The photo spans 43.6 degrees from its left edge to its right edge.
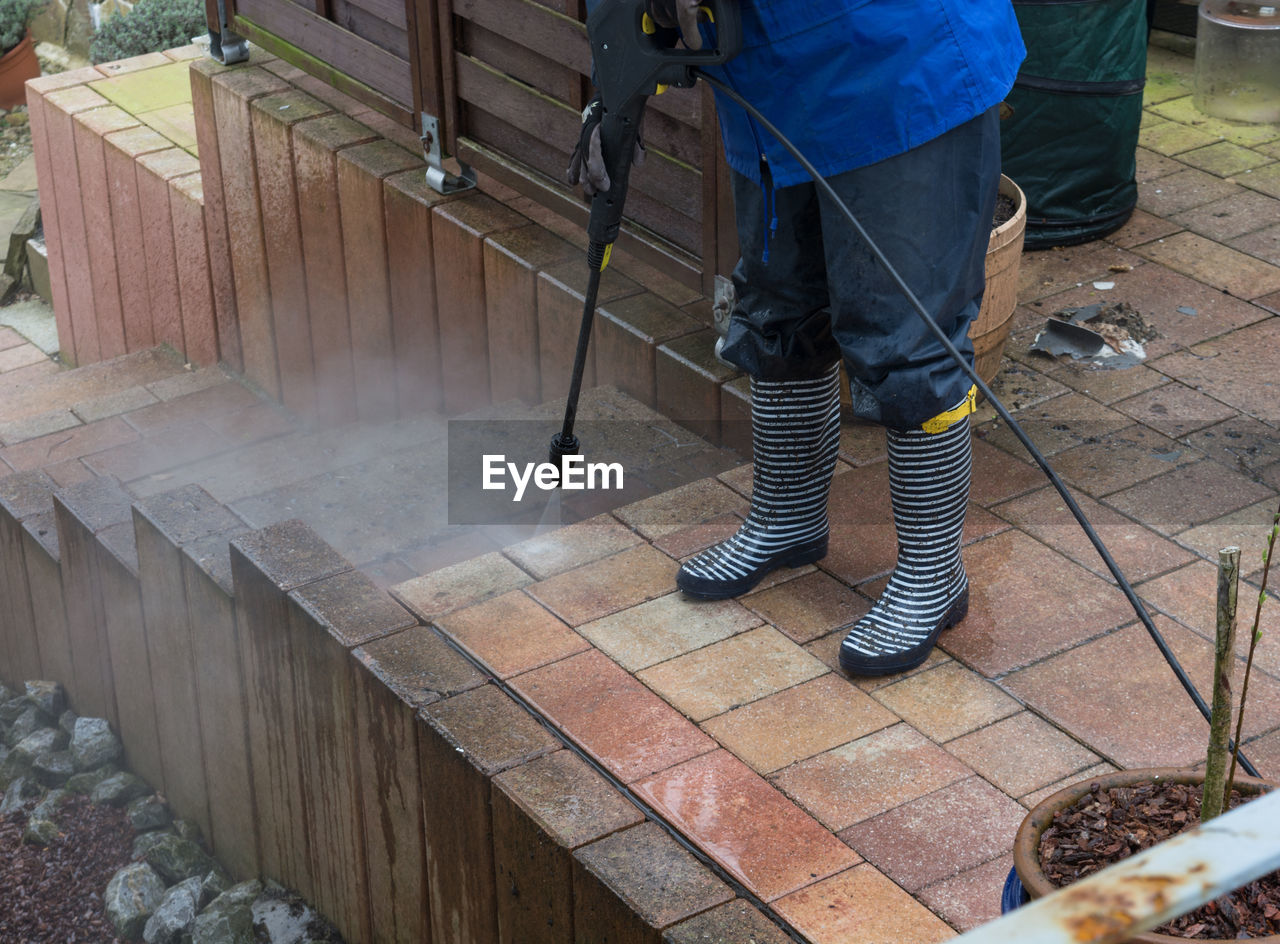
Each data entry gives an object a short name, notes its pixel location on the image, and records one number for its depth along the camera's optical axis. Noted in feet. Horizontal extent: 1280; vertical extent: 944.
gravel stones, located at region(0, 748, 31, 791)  18.19
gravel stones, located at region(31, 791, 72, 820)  17.24
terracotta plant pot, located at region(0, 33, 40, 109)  37.52
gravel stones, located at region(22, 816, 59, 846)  16.92
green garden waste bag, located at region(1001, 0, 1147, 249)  16.51
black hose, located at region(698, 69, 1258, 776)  8.23
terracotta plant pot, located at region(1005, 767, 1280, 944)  7.04
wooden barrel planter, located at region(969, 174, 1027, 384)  13.25
